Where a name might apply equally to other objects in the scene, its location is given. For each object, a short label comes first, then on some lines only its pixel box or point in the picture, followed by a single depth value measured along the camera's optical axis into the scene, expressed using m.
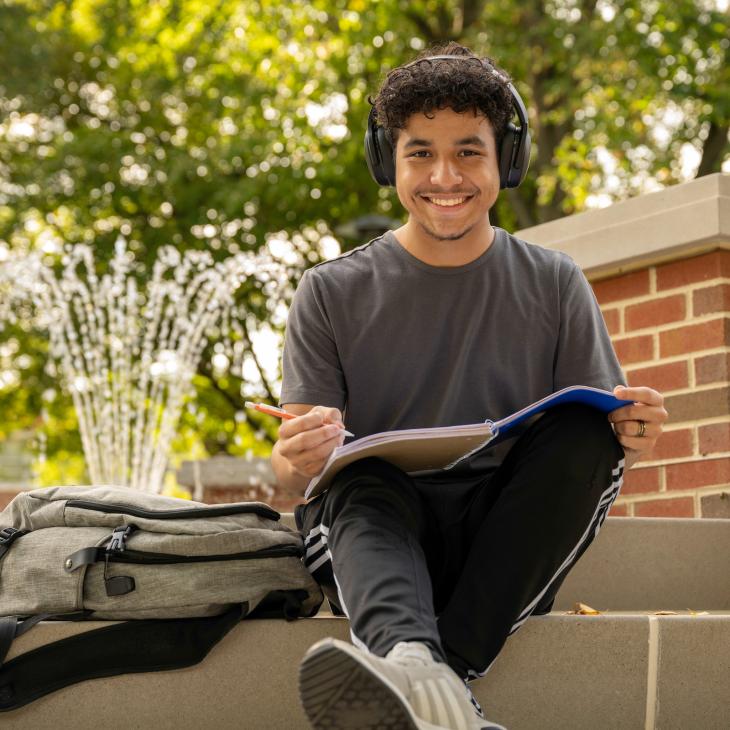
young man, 1.91
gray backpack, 2.00
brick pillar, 3.22
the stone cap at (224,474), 7.42
